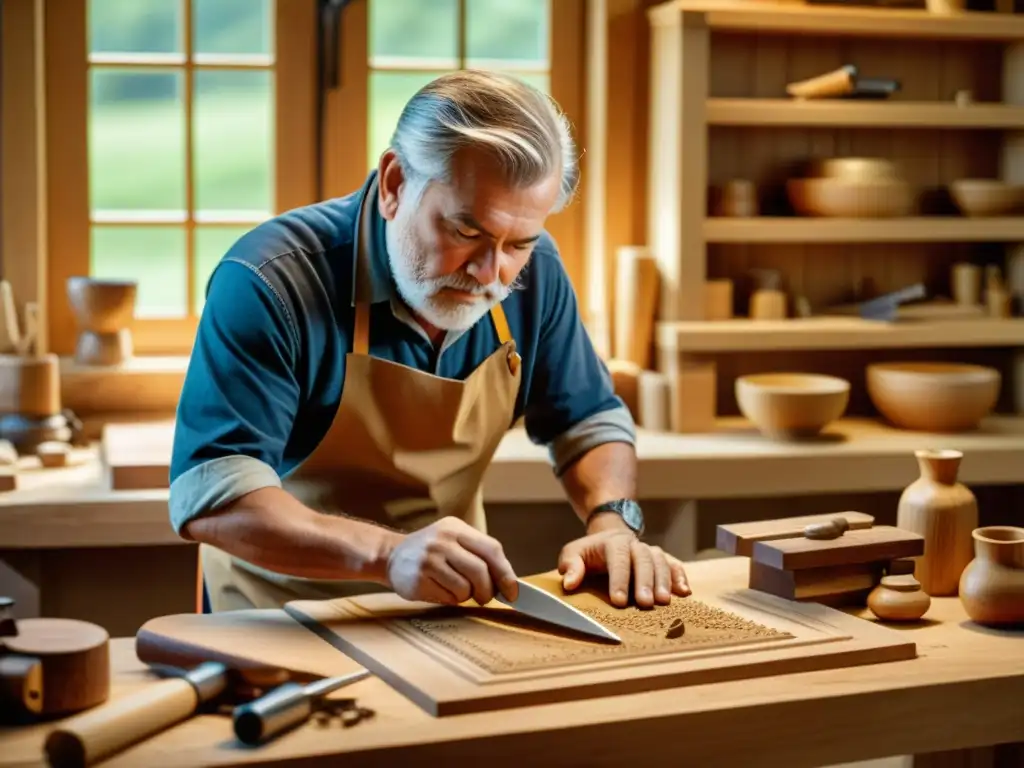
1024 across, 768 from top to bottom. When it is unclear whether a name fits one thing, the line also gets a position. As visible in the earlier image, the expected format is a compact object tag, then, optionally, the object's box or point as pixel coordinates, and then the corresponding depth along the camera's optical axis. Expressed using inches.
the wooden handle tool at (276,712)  69.3
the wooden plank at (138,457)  138.6
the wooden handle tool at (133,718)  66.4
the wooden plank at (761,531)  97.1
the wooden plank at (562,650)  75.7
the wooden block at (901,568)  96.7
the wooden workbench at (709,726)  69.9
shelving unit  161.8
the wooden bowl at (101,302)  157.3
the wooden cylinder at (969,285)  173.8
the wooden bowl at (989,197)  169.5
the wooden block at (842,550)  93.3
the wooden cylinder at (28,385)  150.6
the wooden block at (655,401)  161.9
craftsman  90.7
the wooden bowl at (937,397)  159.5
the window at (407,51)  167.0
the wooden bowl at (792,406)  154.8
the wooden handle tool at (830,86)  161.8
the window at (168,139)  162.7
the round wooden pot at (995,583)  89.3
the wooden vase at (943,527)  99.0
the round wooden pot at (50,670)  71.1
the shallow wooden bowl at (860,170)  165.0
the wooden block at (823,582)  93.7
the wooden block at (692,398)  162.4
